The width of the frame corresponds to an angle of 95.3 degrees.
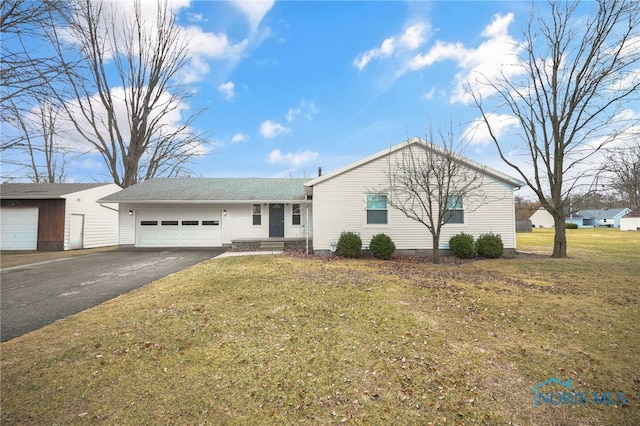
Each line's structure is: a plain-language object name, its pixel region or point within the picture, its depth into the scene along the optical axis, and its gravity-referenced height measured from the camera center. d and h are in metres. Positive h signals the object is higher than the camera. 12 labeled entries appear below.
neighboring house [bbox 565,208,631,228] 55.88 +2.00
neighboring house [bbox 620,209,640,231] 38.38 +0.84
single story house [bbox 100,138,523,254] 12.08 +0.85
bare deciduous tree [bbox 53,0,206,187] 24.14 +10.81
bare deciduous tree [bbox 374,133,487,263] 11.26 +1.87
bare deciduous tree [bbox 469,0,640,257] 10.85 +5.87
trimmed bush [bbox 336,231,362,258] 11.30 -0.64
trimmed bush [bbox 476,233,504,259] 11.41 -0.71
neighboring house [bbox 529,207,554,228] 58.72 +1.75
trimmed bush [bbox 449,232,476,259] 11.32 -0.71
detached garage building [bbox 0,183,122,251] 15.84 +0.58
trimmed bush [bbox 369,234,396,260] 11.24 -0.72
